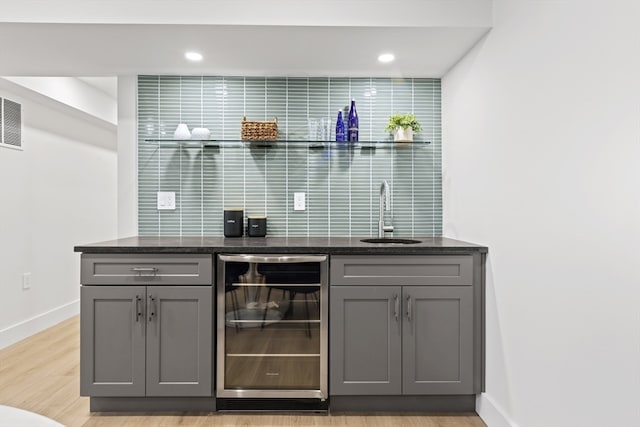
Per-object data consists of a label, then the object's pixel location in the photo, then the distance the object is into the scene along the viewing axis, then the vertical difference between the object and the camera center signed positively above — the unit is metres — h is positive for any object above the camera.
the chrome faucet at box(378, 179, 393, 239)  2.79 +0.06
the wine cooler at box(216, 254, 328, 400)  2.27 -0.63
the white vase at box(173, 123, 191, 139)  2.82 +0.55
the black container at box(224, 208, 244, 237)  2.82 -0.06
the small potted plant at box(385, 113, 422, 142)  2.82 +0.59
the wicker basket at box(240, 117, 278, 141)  2.79 +0.55
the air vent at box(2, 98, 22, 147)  3.41 +0.75
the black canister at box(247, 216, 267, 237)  2.84 -0.09
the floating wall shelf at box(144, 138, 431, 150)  2.88 +0.49
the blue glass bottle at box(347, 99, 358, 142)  2.86 +0.60
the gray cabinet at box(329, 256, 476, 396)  2.27 -0.62
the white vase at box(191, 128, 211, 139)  2.83 +0.54
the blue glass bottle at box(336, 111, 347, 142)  2.87 +0.56
